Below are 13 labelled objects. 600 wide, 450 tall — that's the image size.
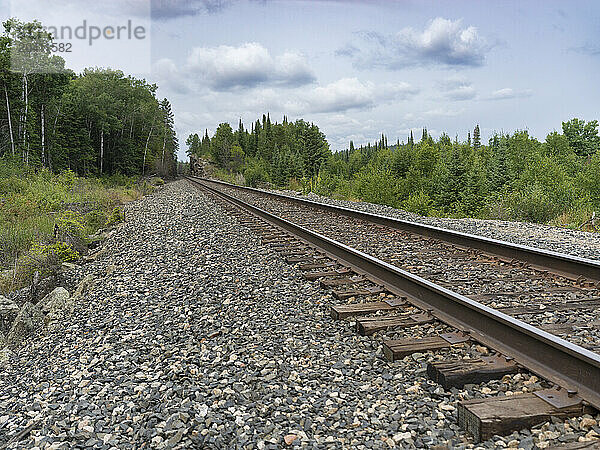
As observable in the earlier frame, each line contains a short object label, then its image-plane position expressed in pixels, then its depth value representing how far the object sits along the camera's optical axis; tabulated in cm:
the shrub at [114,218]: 1205
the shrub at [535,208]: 1283
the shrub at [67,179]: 2047
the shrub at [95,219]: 1153
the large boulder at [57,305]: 500
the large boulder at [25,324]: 477
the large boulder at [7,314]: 539
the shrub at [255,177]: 3870
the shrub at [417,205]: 2738
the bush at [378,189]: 2480
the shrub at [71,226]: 920
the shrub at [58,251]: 753
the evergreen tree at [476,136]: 11219
